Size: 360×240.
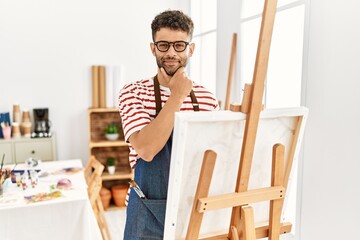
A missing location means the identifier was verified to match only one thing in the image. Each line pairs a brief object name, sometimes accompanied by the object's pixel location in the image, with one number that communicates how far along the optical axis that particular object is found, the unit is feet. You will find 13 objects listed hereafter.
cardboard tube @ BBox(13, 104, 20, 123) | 11.19
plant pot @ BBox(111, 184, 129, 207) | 12.12
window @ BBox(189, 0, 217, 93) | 10.64
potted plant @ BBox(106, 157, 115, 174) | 12.15
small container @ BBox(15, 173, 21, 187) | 7.37
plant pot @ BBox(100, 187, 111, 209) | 11.93
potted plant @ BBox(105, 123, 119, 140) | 12.05
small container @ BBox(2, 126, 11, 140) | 10.85
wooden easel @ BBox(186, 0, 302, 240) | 3.04
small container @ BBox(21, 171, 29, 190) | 7.18
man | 3.73
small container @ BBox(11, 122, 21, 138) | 11.12
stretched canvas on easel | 2.96
